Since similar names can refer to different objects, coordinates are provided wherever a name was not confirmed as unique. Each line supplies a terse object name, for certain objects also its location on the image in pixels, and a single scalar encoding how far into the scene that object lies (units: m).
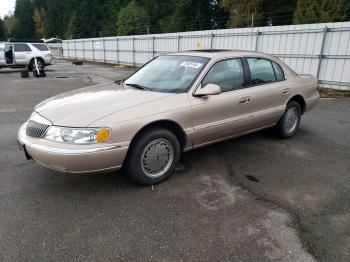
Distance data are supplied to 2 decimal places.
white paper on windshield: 4.24
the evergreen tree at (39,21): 98.06
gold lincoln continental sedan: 3.27
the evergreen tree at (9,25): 109.04
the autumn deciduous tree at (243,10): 33.88
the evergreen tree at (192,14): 47.91
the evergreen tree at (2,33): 94.81
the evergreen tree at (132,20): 56.62
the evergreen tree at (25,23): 102.76
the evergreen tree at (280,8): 34.25
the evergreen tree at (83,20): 74.69
